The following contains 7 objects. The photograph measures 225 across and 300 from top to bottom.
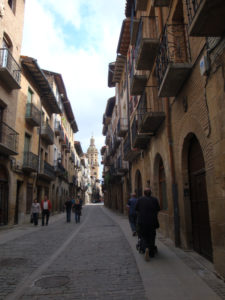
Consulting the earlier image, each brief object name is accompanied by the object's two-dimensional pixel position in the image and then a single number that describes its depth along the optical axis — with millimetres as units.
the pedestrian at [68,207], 17641
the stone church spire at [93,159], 131300
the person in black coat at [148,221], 6262
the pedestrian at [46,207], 15442
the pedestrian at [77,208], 16922
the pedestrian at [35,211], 15228
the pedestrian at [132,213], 9711
